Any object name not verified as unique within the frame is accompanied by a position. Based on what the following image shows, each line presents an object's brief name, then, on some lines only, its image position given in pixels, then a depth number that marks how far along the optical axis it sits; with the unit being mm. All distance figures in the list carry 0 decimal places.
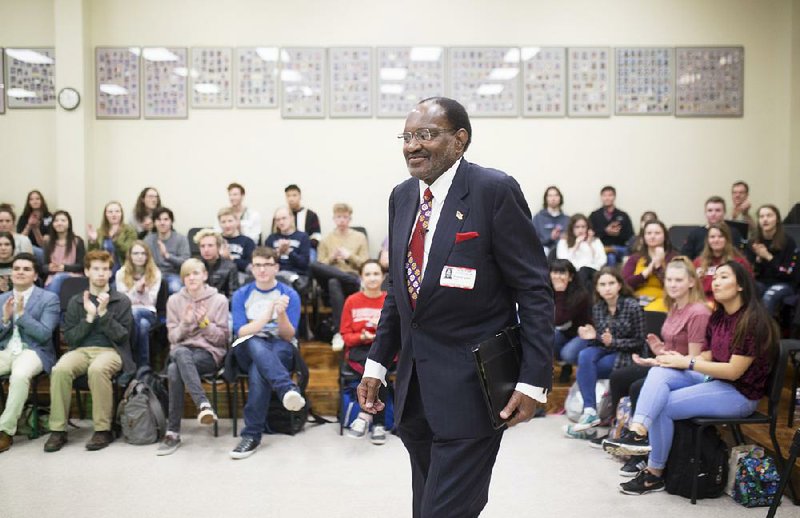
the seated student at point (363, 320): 4844
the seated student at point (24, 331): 4719
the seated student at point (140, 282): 5383
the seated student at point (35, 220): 7411
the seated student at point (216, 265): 5953
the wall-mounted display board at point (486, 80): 7684
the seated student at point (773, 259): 5797
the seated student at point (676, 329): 4125
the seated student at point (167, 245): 6672
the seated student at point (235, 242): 6641
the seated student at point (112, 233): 6832
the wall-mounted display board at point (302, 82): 7711
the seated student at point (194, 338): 4676
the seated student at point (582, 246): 6770
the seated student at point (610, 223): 7363
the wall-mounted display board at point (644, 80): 7680
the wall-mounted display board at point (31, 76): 7758
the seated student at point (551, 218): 7418
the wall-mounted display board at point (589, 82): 7691
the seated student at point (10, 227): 6855
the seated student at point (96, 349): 4680
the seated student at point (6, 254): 5969
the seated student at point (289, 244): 6656
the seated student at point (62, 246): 6785
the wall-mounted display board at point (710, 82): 7672
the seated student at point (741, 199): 7266
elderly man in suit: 1947
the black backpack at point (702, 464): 3703
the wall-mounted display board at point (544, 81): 7699
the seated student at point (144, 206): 7293
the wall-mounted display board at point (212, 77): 7715
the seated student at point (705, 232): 6590
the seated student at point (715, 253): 5594
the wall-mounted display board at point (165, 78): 7730
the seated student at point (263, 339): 4602
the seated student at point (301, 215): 7328
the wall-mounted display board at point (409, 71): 7691
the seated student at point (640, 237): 6265
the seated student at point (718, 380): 3639
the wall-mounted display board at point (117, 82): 7727
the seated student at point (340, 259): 6254
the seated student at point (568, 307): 5332
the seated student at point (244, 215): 7281
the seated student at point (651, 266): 5918
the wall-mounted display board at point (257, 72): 7715
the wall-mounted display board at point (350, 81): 7703
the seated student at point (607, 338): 4820
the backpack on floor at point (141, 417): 4676
